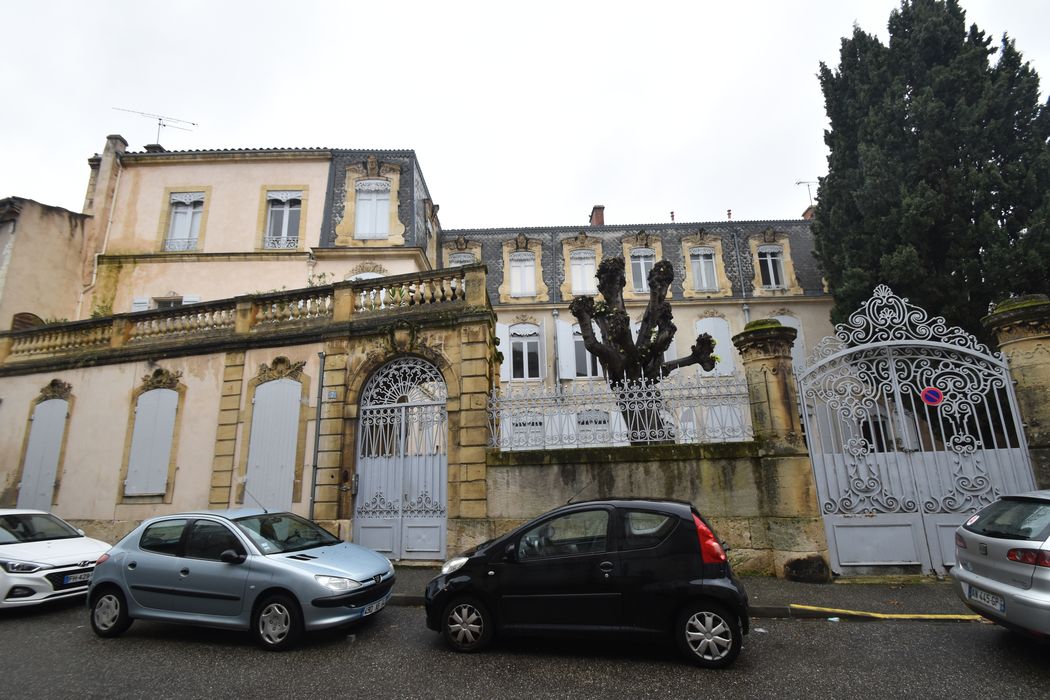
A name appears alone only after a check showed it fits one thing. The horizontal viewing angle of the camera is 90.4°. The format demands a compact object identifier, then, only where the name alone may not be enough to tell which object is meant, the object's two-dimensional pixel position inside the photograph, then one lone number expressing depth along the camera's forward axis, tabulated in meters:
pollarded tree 10.29
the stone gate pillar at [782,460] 7.57
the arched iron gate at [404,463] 9.38
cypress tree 13.20
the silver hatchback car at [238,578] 5.57
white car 7.07
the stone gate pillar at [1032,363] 7.41
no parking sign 7.78
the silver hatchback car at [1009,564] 4.35
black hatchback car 4.79
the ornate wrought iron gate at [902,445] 7.46
